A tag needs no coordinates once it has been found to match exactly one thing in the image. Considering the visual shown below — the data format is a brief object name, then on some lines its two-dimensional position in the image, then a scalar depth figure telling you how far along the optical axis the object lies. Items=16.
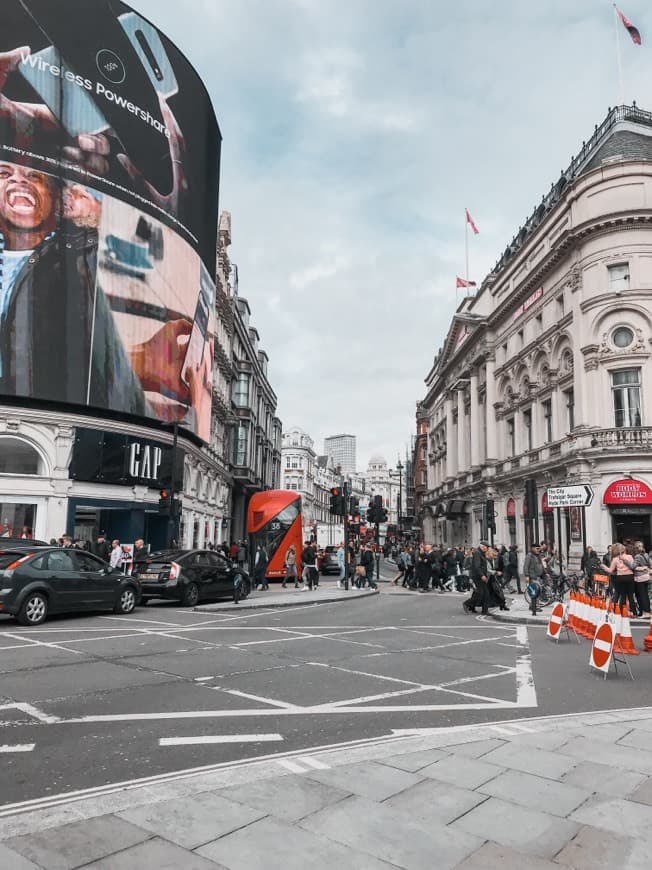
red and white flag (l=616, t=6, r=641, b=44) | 37.12
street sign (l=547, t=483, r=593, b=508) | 18.95
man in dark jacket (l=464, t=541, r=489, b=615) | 18.22
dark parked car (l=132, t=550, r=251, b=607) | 18.61
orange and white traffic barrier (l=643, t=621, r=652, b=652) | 11.01
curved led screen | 27.97
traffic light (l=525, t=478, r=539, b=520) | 20.30
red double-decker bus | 32.00
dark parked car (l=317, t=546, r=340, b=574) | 43.84
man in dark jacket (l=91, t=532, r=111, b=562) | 23.33
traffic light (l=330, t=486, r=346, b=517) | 27.42
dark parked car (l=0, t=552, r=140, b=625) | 13.27
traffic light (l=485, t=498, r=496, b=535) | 32.88
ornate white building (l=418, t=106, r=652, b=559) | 33.62
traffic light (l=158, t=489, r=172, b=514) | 23.86
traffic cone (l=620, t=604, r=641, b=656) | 10.68
